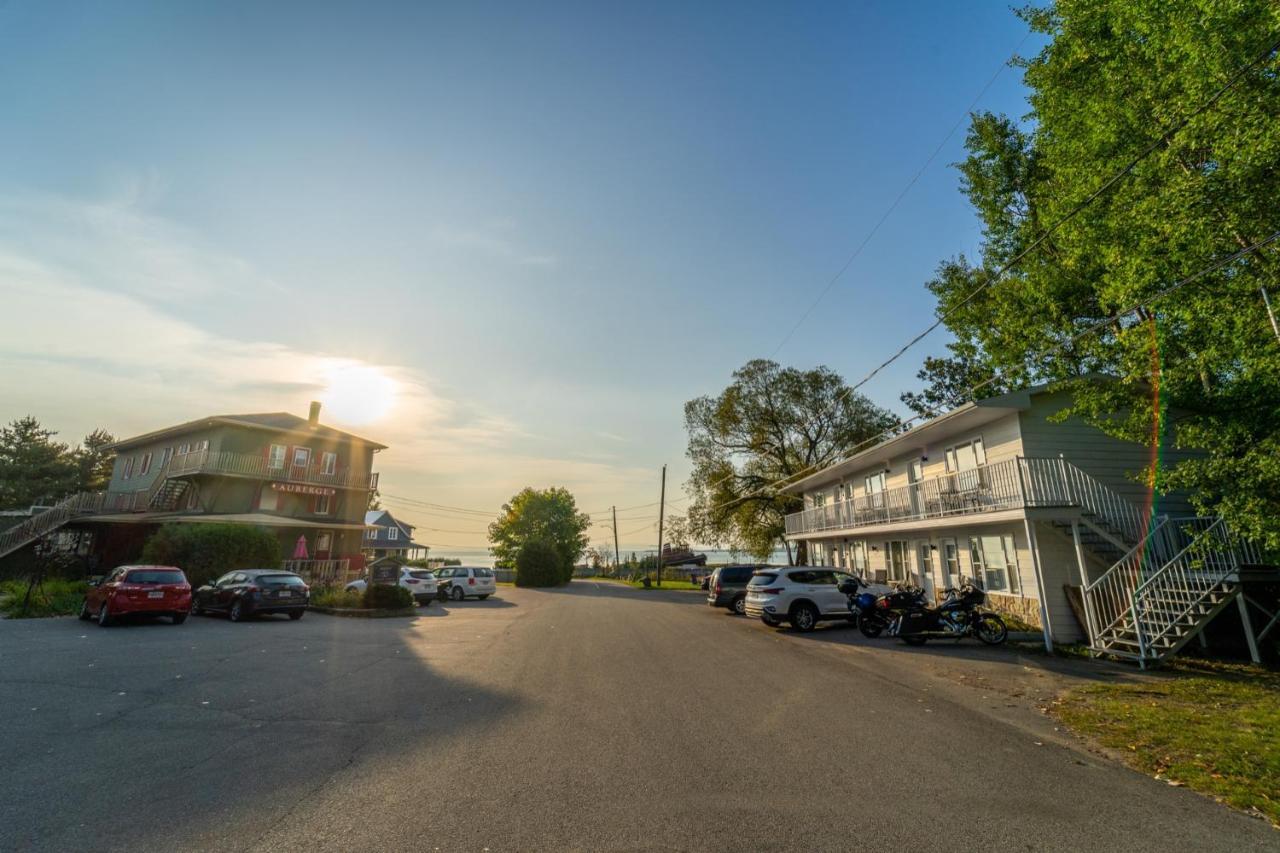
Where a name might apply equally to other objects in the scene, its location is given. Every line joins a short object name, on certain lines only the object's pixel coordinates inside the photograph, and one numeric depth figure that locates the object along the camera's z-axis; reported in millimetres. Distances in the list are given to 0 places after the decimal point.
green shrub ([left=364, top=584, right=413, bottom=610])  19688
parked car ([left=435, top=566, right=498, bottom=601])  28797
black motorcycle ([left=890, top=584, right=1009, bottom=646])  13289
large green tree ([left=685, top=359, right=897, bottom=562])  37156
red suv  14000
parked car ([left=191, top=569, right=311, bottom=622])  16109
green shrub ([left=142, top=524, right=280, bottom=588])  20359
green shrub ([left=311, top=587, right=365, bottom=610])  20109
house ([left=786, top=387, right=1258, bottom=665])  11266
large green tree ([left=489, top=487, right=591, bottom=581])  66312
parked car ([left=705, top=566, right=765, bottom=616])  22156
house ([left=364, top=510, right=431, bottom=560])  61031
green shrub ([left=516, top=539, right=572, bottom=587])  46375
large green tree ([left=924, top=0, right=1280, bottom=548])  9484
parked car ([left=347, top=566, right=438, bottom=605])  24266
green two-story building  28062
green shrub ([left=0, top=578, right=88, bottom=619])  16172
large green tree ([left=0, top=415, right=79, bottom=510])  40906
